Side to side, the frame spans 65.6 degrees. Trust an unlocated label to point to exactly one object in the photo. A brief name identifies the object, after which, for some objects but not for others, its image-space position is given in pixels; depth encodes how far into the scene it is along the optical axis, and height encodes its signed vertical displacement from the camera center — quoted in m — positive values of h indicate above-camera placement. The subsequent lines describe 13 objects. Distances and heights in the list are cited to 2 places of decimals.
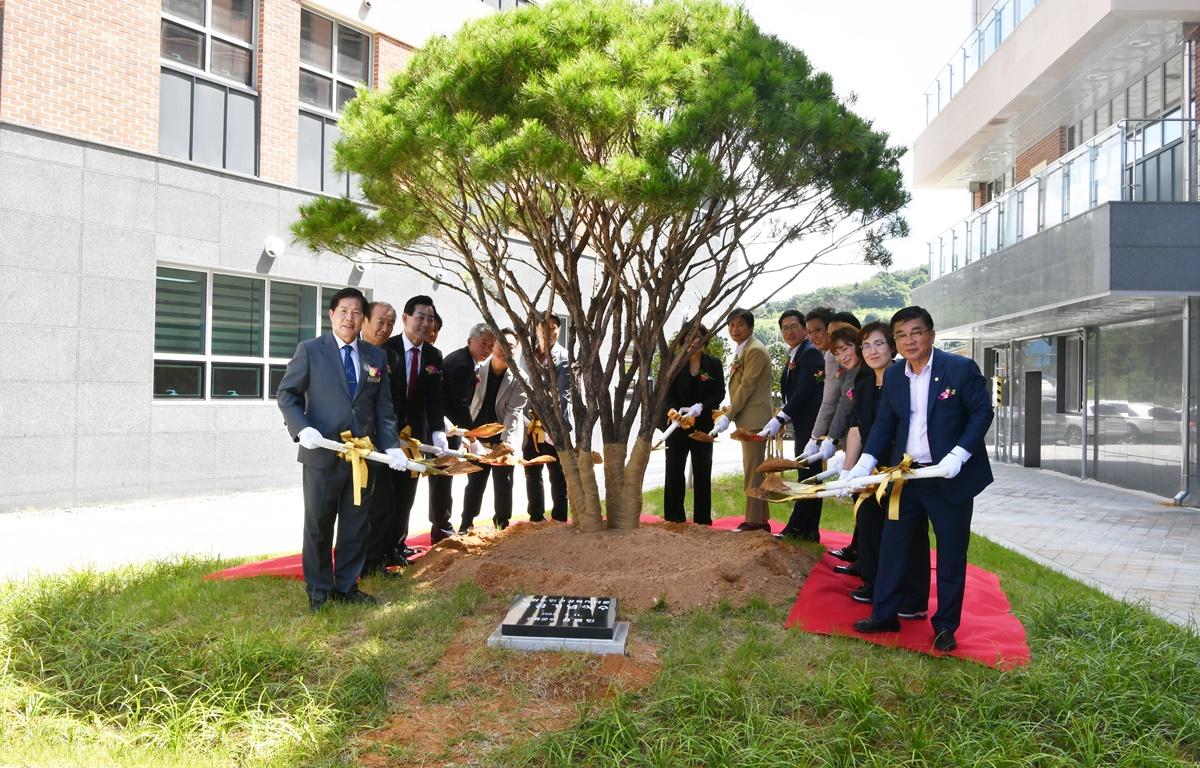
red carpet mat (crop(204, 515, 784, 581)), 6.19 -1.28
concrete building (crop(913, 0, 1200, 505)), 11.56 +2.24
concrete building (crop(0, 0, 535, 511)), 9.90 +1.73
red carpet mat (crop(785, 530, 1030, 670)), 4.66 -1.29
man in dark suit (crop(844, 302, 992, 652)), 4.82 -0.32
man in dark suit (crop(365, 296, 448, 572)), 6.57 -0.07
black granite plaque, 4.56 -1.17
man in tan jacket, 7.81 -0.03
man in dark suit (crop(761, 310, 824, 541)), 7.59 -0.11
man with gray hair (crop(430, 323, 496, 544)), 7.54 -0.07
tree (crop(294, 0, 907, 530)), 5.21 +1.39
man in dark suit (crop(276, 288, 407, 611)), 5.34 -0.28
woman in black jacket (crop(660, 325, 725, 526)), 8.09 -0.45
